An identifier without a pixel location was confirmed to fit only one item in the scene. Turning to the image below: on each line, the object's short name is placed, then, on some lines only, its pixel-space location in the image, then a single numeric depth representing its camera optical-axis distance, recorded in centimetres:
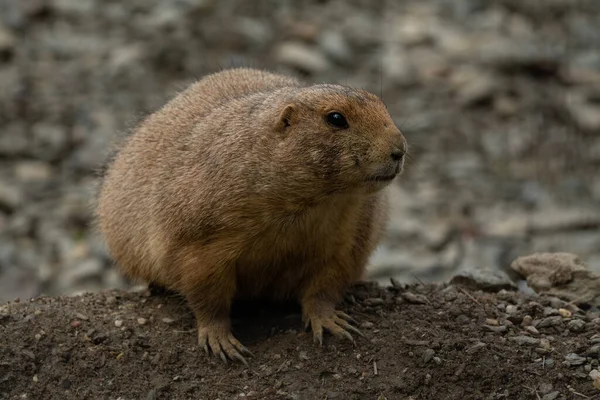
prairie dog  1336
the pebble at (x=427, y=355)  1360
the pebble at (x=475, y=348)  1376
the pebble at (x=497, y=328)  1441
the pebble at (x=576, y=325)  1446
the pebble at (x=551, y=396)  1280
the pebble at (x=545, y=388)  1298
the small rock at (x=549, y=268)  1625
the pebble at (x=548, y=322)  1461
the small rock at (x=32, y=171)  3263
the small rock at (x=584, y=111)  3519
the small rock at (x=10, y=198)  3172
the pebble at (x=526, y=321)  1475
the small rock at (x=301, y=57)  3600
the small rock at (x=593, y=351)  1362
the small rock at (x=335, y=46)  3697
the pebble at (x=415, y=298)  1542
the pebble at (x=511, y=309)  1507
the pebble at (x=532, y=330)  1442
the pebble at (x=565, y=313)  1492
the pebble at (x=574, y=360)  1342
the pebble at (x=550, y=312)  1497
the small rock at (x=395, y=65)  3672
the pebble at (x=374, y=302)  1560
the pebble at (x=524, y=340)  1402
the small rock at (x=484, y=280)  1637
